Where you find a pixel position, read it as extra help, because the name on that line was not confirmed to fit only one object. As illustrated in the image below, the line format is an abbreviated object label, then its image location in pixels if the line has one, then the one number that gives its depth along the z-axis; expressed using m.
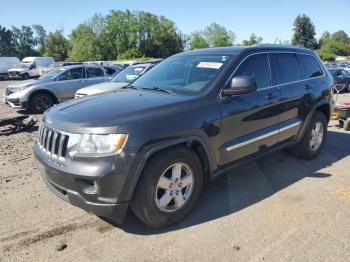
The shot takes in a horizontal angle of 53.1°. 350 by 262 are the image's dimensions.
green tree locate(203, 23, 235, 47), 113.45
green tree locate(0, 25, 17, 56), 91.25
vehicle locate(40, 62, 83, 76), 28.13
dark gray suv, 3.12
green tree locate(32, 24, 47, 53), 136.38
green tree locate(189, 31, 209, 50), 103.06
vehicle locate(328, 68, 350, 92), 19.27
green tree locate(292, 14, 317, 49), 93.81
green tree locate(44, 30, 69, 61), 81.00
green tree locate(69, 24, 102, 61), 78.19
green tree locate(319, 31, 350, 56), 102.78
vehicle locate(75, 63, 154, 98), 9.15
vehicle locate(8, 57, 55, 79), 33.03
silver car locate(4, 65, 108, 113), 11.25
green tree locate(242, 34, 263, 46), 100.00
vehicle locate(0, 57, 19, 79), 34.97
